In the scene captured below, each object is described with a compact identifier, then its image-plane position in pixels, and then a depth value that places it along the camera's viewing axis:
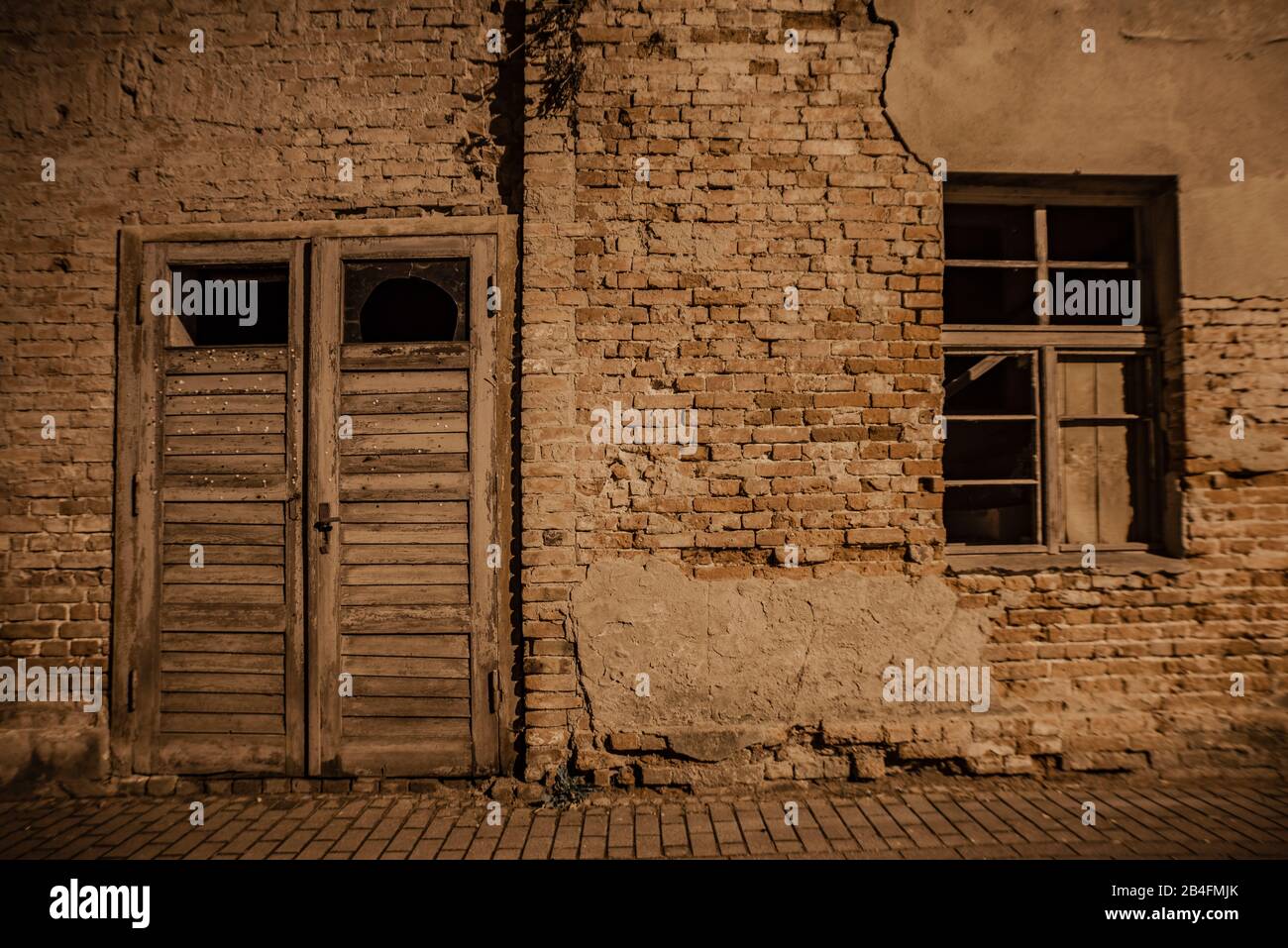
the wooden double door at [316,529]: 3.47
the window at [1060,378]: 3.72
